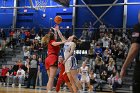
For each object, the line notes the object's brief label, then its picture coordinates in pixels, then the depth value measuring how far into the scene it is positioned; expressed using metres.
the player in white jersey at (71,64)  10.30
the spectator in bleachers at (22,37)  27.52
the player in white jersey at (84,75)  17.57
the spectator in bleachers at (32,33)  27.80
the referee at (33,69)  18.36
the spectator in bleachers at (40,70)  20.43
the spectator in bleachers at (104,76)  18.78
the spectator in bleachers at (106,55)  20.33
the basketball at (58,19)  9.42
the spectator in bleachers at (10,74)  21.31
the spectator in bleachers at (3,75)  21.82
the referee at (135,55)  4.05
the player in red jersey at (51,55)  8.95
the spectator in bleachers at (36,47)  24.38
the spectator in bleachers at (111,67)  18.99
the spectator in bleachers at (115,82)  17.56
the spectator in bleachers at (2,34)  28.88
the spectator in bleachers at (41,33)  27.59
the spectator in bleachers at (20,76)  20.41
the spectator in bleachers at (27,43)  26.18
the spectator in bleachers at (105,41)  22.45
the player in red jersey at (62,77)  10.70
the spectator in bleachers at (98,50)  21.39
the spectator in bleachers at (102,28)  25.33
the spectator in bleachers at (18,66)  21.24
